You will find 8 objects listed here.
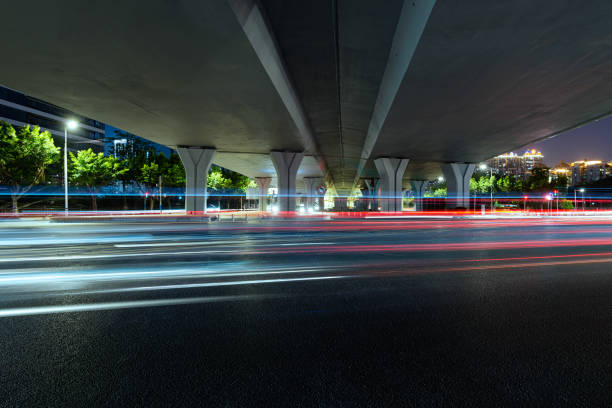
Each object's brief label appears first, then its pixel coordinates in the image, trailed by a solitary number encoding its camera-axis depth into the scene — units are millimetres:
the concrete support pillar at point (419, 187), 66919
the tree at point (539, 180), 79750
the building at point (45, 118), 50656
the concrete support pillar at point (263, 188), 61625
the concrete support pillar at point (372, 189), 62559
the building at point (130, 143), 46612
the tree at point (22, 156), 25484
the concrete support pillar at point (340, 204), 69594
